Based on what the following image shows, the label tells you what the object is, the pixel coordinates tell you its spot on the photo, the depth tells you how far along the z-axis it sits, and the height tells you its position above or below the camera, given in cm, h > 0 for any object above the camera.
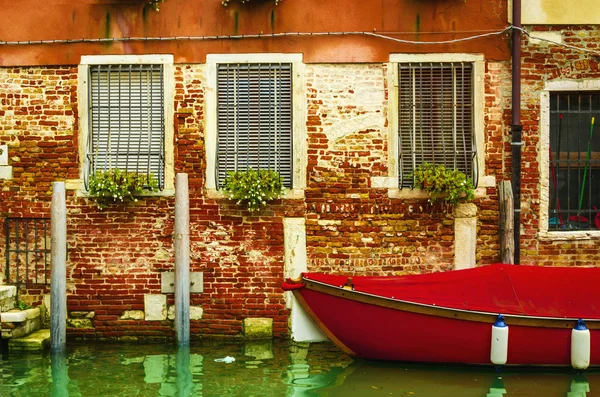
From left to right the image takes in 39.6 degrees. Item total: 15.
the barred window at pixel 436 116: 868 +70
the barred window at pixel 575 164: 883 +19
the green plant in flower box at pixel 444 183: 838 -1
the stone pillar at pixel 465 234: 866 -54
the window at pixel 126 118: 870 +69
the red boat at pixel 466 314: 728 -118
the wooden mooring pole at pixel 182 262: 815 -77
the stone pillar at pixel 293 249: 865 -69
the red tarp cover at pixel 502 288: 761 -98
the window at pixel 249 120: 867 +66
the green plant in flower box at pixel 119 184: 845 +0
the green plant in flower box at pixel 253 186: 842 -3
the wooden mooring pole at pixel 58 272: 804 -85
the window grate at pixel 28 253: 868 -72
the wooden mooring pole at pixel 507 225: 842 -44
